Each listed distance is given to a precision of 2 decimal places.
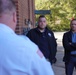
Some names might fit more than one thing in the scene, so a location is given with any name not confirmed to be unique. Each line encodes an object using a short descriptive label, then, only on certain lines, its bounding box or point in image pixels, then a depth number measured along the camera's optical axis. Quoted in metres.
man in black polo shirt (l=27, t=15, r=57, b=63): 5.62
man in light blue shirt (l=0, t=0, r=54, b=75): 1.49
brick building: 7.15
